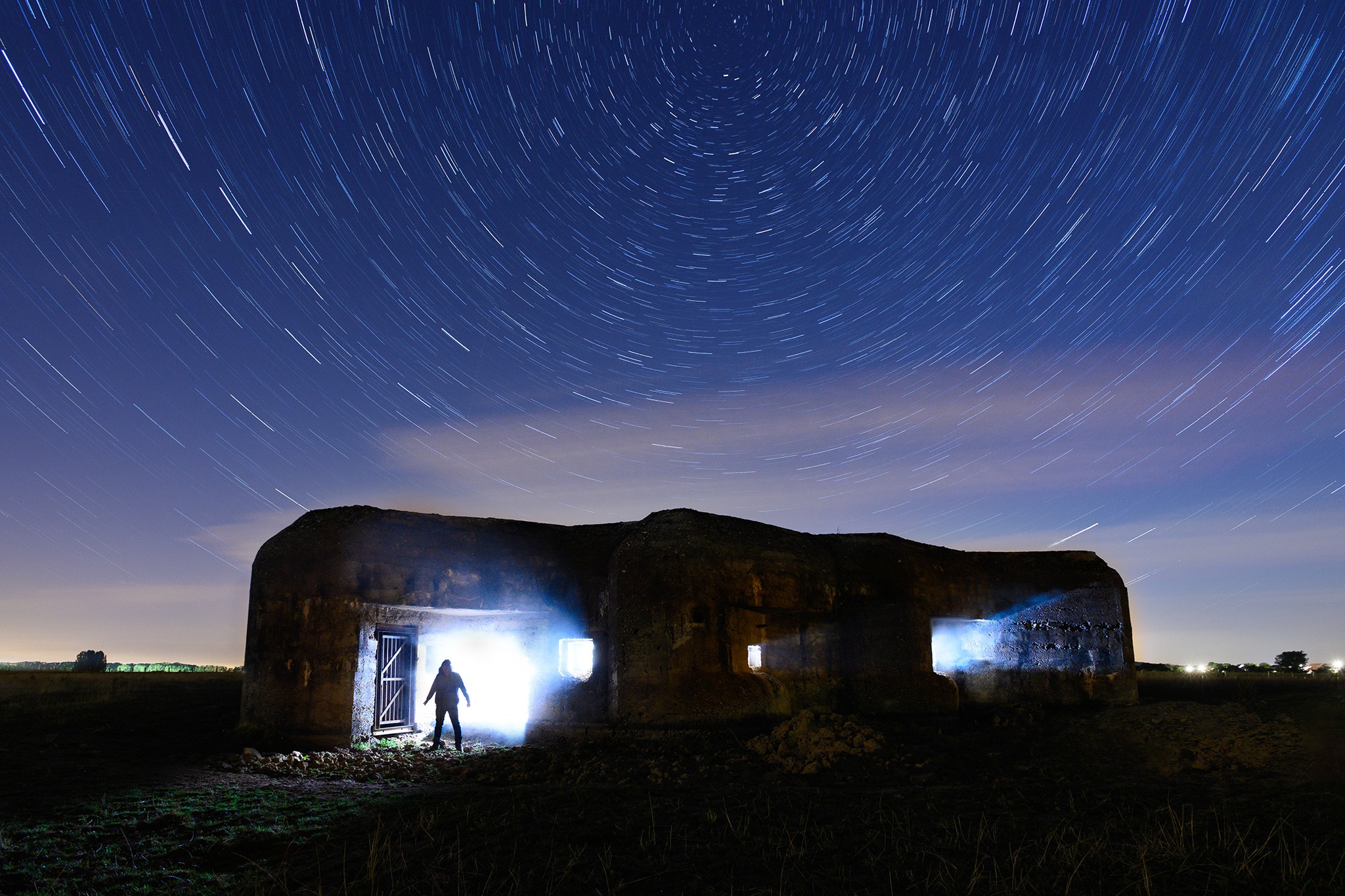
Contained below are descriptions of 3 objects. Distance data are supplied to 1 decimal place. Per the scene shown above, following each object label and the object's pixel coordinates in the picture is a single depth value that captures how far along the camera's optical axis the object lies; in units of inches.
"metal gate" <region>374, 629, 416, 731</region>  589.0
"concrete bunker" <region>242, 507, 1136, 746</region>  540.7
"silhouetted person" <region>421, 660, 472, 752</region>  535.8
